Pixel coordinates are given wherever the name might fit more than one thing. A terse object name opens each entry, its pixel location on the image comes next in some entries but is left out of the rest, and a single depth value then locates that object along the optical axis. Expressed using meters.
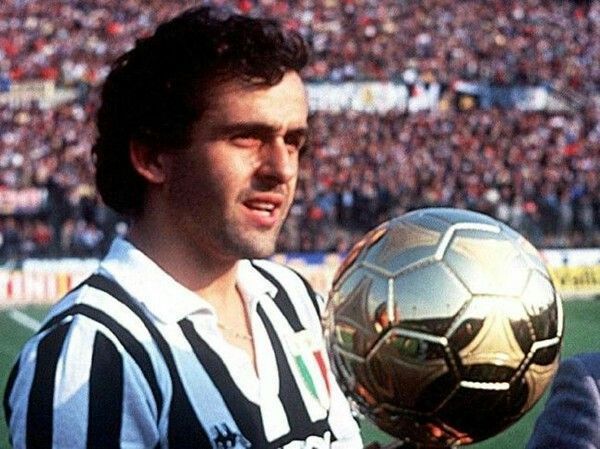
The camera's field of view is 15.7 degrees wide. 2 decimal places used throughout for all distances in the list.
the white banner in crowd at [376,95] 26.28
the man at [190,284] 2.00
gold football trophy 1.87
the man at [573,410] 2.12
